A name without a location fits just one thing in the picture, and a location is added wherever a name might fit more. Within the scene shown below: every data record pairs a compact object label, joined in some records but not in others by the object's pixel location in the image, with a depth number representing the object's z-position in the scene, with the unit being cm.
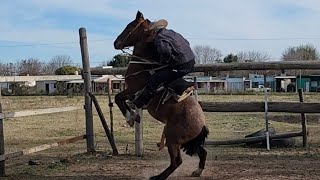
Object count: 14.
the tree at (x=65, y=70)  3729
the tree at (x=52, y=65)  5130
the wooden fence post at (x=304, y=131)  796
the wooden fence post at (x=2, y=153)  557
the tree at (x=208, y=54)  5358
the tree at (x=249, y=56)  5389
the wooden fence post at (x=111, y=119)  720
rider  498
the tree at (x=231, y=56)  4834
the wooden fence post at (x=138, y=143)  725
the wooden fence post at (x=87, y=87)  734
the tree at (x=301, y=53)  5060
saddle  514
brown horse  511
